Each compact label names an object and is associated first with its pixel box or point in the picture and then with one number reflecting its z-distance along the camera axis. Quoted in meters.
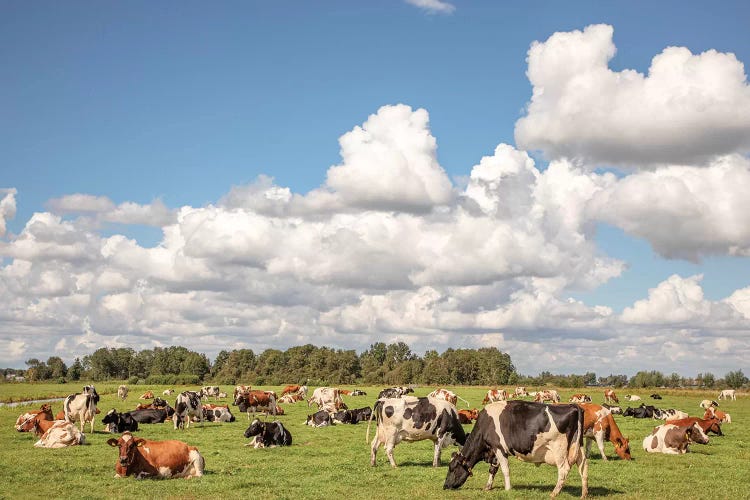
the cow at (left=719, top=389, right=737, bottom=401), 80.47
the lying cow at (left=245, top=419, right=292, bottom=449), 28.14
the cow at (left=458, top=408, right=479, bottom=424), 35.84
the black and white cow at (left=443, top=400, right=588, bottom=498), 16.73
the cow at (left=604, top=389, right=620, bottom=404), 67.48
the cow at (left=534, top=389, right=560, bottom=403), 60.91
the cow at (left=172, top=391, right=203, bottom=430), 36.12
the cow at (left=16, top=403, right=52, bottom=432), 33.34
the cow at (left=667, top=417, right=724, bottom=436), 27.72
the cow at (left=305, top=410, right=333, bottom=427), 38.22
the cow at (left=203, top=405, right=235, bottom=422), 40.62
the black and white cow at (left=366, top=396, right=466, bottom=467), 22.05
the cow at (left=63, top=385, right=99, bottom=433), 32.59
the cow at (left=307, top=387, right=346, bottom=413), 50.47
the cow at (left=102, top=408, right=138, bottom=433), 33.00
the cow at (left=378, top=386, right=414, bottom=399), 40.78
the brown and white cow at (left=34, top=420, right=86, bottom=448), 27.20
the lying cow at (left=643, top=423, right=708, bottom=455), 26.53
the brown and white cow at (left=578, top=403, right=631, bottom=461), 23.98
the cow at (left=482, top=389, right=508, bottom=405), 58.19
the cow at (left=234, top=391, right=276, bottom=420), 44.31
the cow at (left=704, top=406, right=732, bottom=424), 42.31
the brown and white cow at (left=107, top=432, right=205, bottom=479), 19.89
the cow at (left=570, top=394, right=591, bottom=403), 60.28
